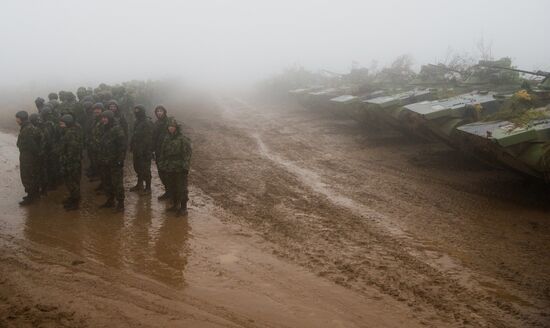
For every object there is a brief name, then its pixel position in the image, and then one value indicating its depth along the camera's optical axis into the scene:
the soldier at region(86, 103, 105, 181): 6.71
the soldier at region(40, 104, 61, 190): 7.29
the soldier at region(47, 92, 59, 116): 8.51
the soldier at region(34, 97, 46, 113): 8.88
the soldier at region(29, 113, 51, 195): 7.03
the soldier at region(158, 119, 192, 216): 6.41
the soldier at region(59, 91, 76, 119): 9.10
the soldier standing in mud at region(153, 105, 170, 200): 7.27
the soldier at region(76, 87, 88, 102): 10.70
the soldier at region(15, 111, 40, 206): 6.88
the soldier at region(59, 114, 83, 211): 6.64
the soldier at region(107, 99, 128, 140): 7.65
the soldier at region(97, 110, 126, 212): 6.54
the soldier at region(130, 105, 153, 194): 7.25
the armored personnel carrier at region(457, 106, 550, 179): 6.57
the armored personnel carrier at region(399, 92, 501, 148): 8.88
